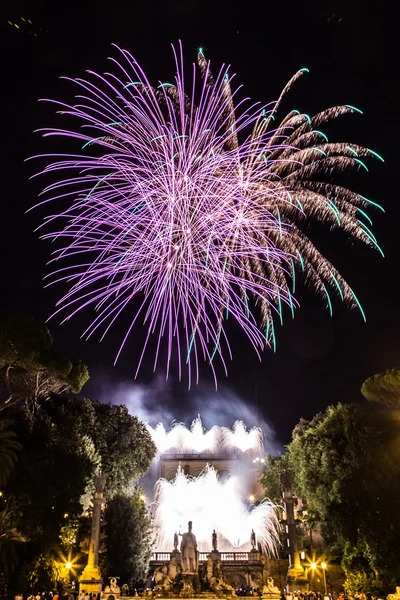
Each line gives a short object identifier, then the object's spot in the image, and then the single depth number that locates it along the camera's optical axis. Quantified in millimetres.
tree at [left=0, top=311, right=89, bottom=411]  31344
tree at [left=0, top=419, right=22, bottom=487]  28047
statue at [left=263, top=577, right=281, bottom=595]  31362
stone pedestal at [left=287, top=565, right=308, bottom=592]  33656
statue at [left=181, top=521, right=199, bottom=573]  35438
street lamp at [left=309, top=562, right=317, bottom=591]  37288
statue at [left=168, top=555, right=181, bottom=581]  34684
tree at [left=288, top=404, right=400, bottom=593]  32219
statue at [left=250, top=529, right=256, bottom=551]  45375
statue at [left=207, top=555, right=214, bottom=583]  34938
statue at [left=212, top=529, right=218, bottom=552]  41109
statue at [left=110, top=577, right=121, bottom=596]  31247
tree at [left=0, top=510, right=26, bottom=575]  29188
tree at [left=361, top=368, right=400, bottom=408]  36100
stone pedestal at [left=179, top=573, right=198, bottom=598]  32750
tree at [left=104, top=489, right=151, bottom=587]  38750
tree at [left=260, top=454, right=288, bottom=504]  47969
